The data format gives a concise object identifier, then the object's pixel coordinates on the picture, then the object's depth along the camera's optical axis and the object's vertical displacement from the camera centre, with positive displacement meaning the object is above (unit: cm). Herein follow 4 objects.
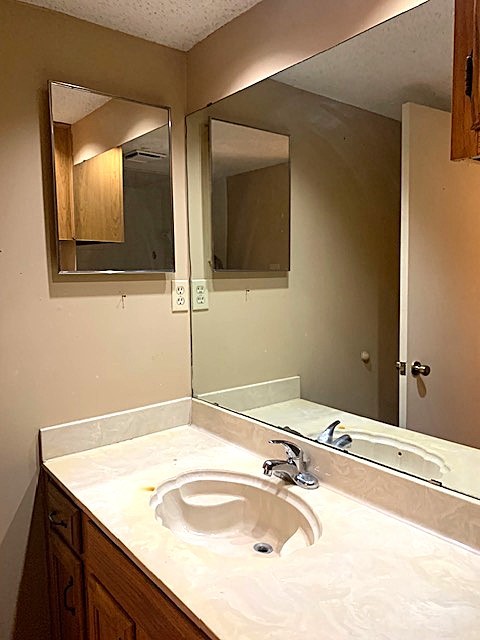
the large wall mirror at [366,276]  121 -2
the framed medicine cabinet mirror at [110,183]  160 +31
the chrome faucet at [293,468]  140 -57
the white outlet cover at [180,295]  191 -9
